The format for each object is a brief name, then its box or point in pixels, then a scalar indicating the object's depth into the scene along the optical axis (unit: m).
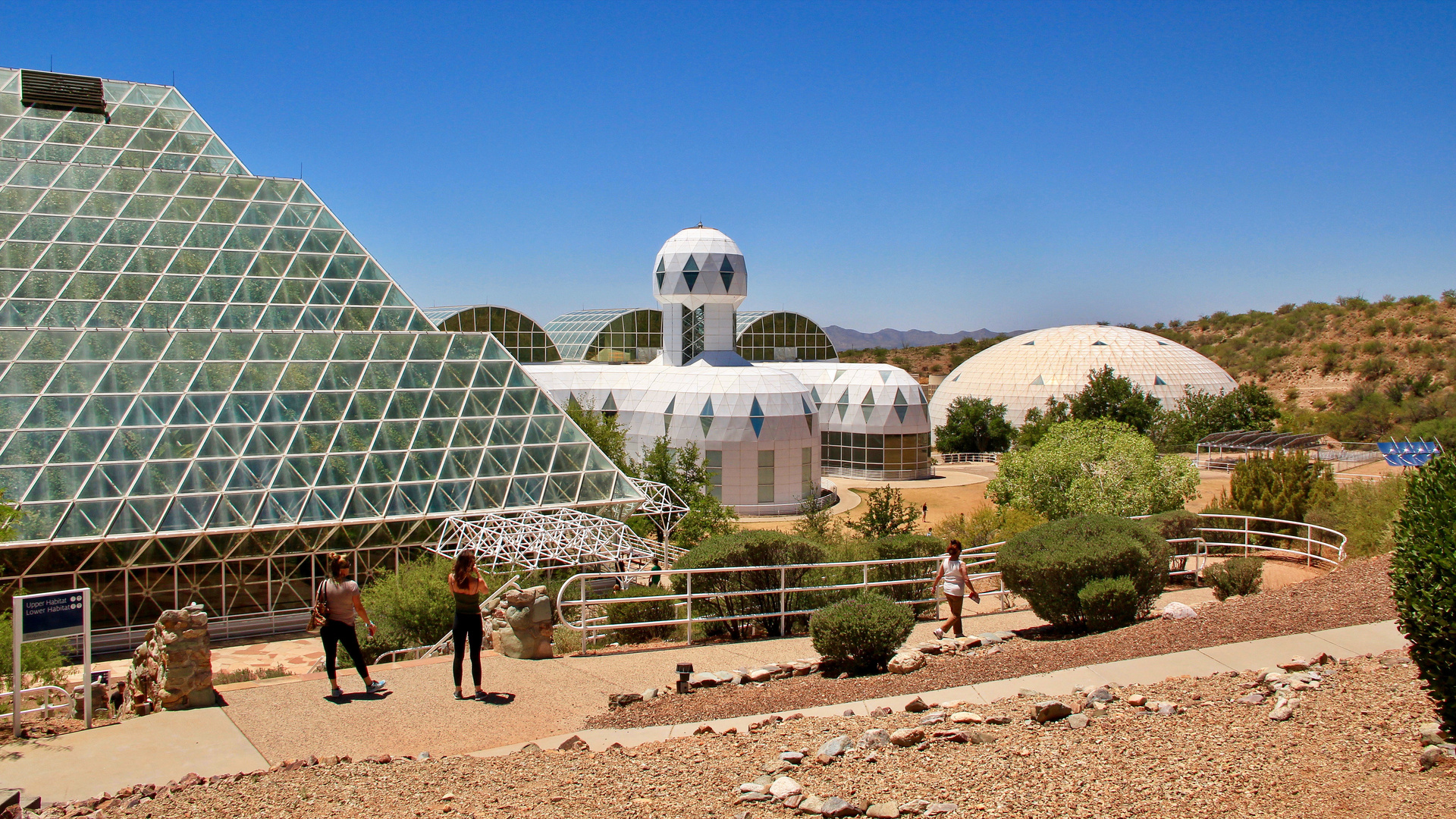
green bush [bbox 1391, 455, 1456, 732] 6.46
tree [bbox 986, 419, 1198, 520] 25.33
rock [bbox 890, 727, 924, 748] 7.21
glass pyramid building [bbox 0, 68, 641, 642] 18.56
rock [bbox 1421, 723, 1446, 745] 6.64
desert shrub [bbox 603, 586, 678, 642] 13.82
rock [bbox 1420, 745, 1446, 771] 6.36
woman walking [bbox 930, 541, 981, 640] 13.14
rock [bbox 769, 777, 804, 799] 6.46
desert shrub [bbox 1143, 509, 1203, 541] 19.33
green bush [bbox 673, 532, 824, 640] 14.12
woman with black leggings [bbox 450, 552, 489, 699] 10.24
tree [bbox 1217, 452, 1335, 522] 23.88
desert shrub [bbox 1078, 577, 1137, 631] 12.03
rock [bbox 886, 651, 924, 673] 10.38
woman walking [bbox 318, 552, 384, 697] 10.19
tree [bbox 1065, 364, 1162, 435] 51.00
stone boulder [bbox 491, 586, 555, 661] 11.89
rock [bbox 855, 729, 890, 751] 7.24
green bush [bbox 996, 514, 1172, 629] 12.37
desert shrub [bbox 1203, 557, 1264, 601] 14.82
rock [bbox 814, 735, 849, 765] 7.02
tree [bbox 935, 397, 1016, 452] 54.72
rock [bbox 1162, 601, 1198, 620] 11.95
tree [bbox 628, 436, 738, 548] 25.70
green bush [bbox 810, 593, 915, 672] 10.45
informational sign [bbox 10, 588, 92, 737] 9.02
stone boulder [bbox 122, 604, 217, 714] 9.48
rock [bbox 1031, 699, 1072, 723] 7.68
